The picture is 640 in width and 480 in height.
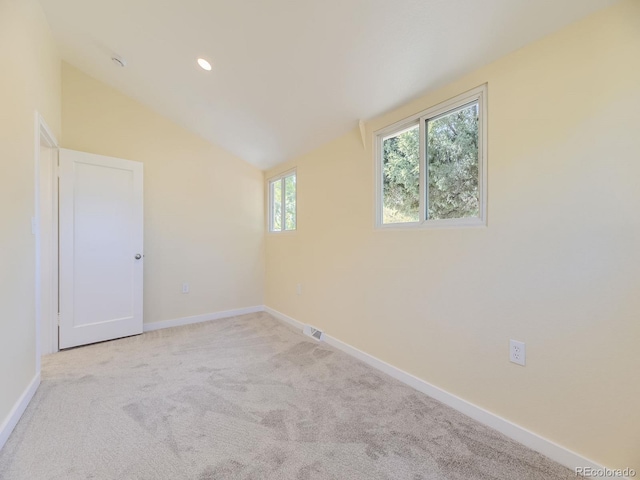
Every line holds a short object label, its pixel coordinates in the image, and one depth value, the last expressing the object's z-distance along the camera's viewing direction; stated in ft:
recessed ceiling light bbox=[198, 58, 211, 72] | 7.27
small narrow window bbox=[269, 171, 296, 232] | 11.97
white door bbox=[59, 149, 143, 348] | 8.83
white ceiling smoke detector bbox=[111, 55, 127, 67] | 8.29
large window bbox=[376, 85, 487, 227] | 5.68
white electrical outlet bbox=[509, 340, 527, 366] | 4.83
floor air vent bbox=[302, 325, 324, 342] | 9.63
